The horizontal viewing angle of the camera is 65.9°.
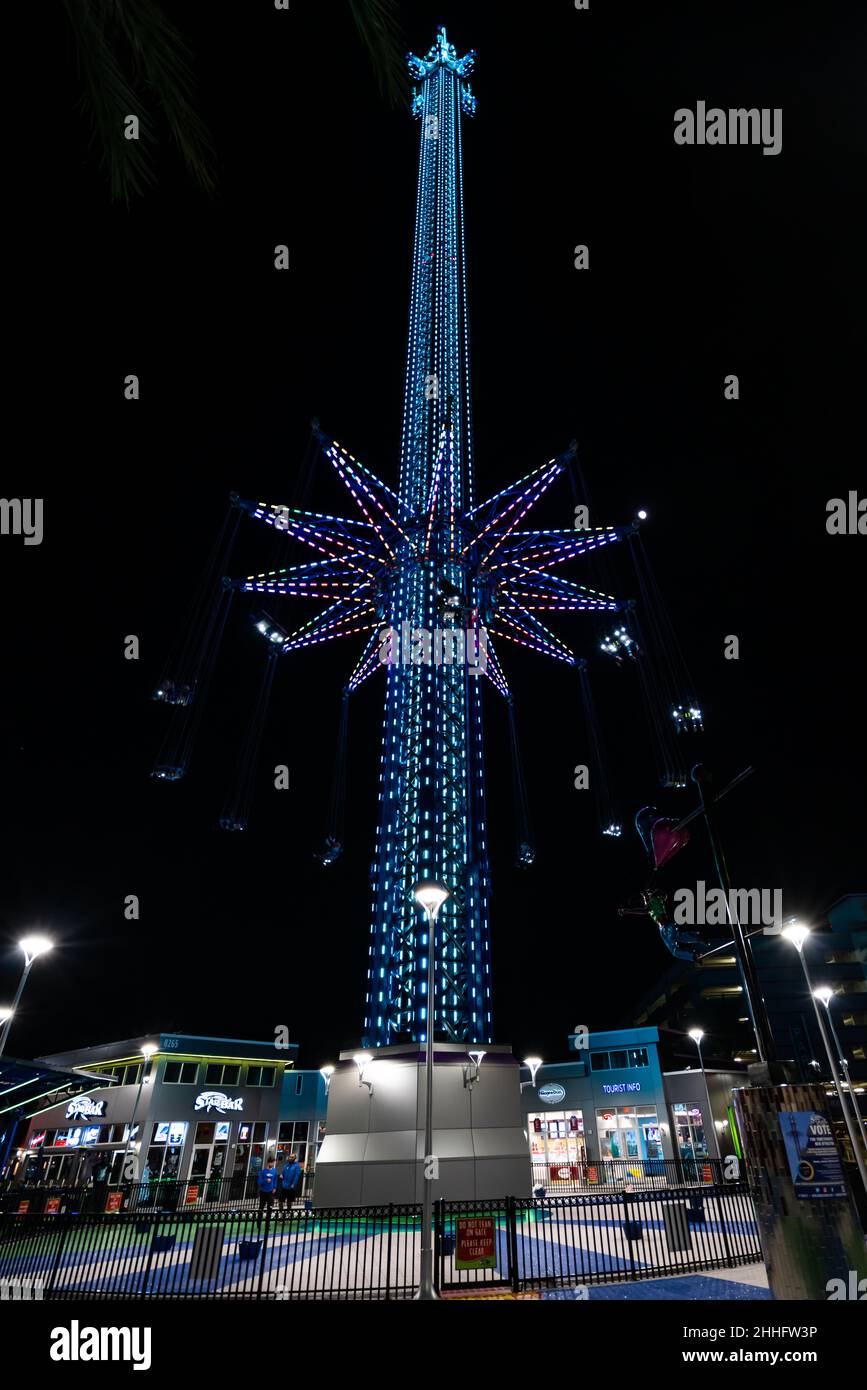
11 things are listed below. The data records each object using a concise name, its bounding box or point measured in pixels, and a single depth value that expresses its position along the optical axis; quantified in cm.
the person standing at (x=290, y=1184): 2080
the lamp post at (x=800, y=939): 1426
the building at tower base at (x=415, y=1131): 1566
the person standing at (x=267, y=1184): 2027
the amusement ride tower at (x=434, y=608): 1816
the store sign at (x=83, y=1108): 3681
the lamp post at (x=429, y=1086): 805
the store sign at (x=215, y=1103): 3606
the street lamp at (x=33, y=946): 1426
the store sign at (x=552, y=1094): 3919
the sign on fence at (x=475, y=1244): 923
